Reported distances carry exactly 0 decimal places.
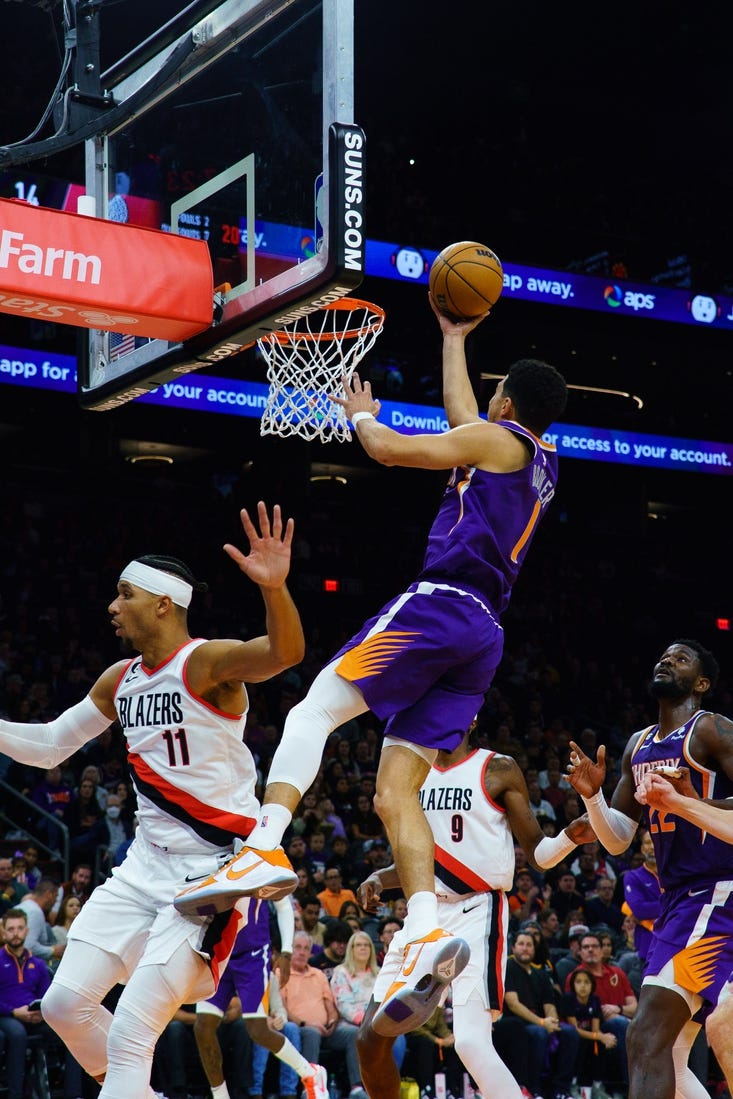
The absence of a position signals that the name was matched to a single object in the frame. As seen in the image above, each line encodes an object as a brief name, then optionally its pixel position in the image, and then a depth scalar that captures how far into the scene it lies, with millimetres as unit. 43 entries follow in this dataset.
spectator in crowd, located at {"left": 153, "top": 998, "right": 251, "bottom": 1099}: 11109
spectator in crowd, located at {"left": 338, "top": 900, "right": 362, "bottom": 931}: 12867
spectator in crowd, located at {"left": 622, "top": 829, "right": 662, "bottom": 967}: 8789
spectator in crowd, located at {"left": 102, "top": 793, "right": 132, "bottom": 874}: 14258
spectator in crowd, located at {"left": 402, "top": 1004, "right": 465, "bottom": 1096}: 11922
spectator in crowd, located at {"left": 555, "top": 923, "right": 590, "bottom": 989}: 13297
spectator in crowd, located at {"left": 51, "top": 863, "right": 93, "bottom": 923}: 12634
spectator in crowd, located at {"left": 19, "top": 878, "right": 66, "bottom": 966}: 11133
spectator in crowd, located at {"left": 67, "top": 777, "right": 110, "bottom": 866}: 14031
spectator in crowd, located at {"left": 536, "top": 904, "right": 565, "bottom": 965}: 14141
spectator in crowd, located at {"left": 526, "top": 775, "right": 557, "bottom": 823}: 17047
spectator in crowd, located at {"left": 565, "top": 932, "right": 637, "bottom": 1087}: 13016
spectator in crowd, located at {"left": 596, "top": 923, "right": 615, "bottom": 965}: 13250
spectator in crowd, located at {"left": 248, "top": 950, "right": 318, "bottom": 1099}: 11320
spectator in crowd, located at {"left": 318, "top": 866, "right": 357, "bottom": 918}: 13547
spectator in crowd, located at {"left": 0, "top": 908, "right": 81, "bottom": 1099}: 10453
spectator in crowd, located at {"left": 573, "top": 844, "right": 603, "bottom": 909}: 16281
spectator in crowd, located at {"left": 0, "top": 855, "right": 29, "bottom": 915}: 11734
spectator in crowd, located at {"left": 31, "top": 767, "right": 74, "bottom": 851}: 14619
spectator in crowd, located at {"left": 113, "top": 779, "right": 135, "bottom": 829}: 14859
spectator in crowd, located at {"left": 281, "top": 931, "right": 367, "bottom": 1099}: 11758
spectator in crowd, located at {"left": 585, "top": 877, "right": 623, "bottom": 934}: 15211
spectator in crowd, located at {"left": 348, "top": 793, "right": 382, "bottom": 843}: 15945
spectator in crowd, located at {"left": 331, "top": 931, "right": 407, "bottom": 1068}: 11961
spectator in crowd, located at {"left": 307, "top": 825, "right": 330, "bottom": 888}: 14709
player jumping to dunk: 5172
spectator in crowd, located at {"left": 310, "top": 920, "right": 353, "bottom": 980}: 12406
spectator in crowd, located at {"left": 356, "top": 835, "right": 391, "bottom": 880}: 14789
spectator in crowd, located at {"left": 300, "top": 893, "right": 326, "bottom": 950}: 12734
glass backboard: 6590
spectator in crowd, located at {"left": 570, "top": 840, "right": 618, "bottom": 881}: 16656
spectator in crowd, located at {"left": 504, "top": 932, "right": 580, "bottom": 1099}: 12352
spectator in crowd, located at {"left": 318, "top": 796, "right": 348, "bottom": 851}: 15438
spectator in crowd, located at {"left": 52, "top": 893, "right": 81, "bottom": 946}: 11482
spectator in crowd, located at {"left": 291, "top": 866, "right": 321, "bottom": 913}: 13180
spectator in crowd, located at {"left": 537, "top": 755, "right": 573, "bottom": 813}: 18578
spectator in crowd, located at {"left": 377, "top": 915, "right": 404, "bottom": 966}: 11875
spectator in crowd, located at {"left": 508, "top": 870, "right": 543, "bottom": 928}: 14359
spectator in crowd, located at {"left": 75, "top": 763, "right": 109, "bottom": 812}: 14734
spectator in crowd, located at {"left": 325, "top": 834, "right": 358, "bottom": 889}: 14852
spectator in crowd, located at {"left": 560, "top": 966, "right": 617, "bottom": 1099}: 12773
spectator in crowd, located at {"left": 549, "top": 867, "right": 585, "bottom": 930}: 15320
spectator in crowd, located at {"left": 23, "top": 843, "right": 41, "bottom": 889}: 12828
